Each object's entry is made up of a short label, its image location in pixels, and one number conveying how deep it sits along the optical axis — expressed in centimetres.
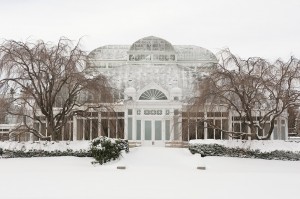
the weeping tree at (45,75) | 2238
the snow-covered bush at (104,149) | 1961
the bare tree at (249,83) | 2167
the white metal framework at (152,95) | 3450
